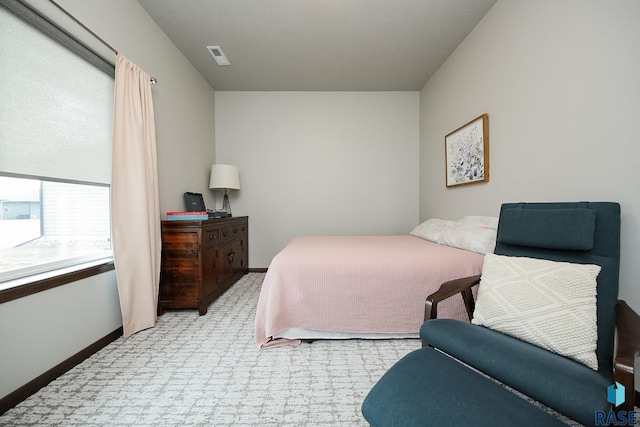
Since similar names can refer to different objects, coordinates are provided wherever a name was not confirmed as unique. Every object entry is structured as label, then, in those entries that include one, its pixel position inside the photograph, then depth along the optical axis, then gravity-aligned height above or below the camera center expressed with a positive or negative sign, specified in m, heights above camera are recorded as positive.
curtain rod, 1.52 +1.28
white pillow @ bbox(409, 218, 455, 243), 2.63 -0.19
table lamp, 3.52 +0.53
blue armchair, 0.82 -0.60
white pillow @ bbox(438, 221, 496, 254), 1.99 -0.22
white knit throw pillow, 1.04 -0.44
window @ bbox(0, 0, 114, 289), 1.35 +0.45
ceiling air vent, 2.83 +1.90
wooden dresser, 2.37 -0.49
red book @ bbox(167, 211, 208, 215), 2.49 +0.03
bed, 1.81 -0.60
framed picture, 2.40 +0.64
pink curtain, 1.94 +0.10
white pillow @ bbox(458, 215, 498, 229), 2.16 -0.08
